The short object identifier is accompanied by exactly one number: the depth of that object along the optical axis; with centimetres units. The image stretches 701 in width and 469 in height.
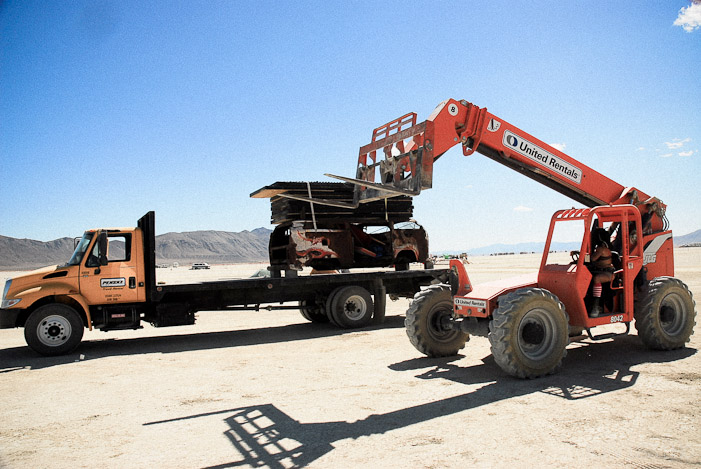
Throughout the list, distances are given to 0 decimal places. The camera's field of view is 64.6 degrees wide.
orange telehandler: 757
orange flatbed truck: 1040
